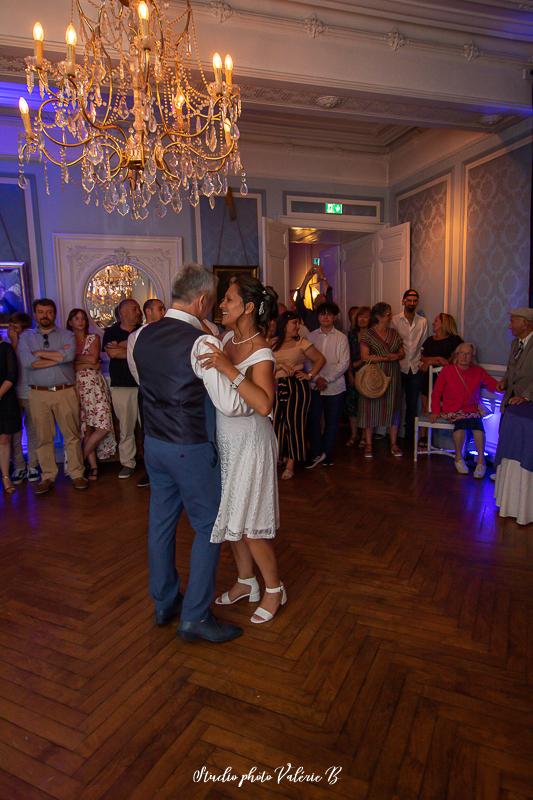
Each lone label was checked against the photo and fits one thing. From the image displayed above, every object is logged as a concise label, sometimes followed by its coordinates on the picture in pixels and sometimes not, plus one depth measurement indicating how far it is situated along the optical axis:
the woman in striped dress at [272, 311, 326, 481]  4.60
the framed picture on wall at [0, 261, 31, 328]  5.65
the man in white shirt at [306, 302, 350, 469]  5.19
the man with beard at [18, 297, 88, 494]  4.63
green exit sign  6.88
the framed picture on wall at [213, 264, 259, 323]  6.36
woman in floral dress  5.00
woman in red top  4.90
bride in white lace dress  2.21
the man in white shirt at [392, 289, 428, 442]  6.07
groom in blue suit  2.01
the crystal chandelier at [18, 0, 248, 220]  2.83
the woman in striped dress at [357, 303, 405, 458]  5.55
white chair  5.08
